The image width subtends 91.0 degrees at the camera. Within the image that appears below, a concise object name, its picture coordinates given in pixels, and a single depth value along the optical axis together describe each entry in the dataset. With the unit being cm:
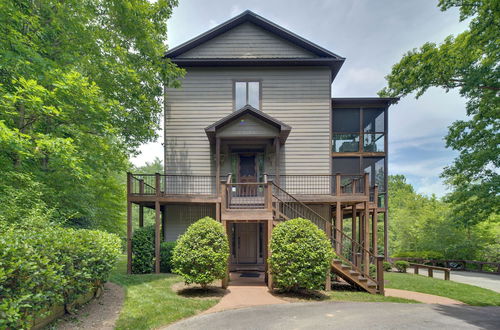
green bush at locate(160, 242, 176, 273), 1070
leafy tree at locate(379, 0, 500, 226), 1184
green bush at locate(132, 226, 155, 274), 1046
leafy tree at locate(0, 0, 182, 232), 732
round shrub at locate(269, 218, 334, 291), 747
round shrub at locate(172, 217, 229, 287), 756
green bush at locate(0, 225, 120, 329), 362
